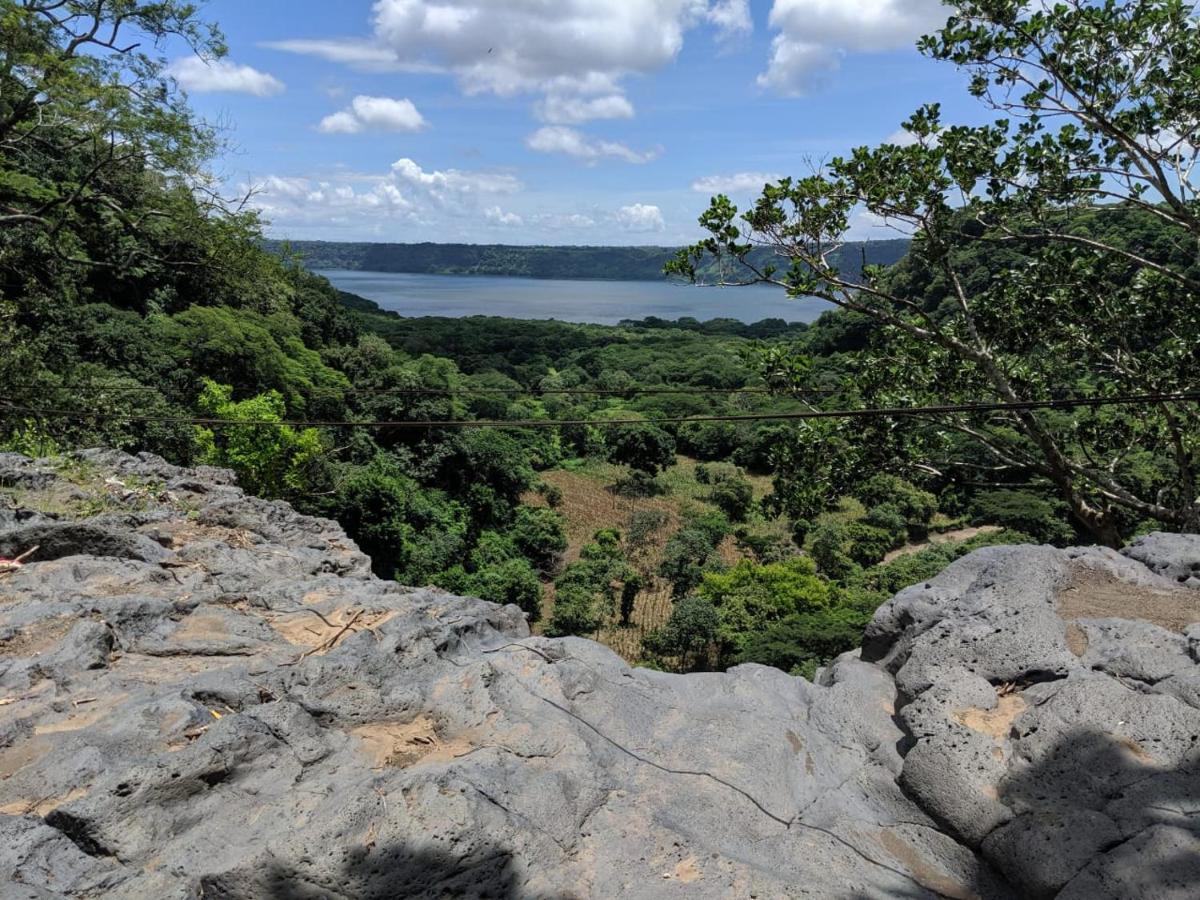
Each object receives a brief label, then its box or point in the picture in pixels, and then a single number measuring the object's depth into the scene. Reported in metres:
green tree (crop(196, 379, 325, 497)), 20.22
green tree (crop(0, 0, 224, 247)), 12.88
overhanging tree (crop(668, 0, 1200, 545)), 8.08
